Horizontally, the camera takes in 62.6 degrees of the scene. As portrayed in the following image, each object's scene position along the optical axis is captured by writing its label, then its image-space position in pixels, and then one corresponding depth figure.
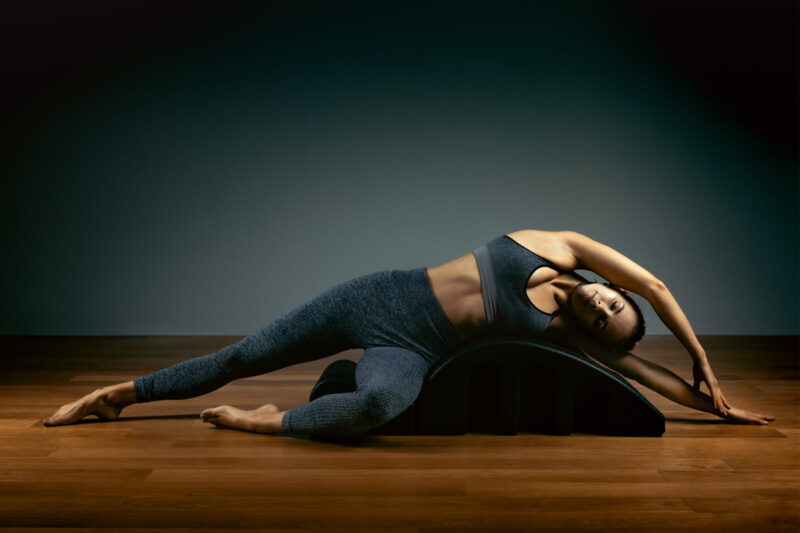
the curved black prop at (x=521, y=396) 2.27
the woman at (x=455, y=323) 2.29
